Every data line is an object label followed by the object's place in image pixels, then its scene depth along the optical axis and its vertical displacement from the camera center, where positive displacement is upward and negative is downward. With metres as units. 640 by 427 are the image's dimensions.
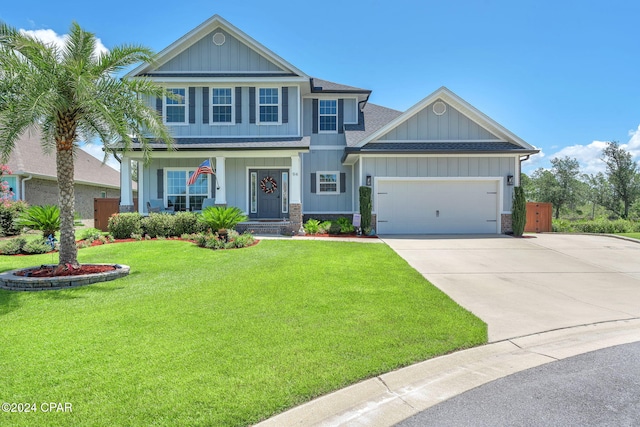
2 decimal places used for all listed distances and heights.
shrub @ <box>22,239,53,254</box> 10.76 -1.16
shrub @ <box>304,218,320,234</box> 15.30 -0.80
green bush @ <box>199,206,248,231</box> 11.67 -0.32
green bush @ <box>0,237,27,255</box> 10.67 -1.13
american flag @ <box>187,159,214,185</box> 14.16 +1.49
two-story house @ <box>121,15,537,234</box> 15.29 +2.33
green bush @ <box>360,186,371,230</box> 14.98 +0.04
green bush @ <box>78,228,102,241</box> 12.81 -0.95
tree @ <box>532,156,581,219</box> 29.06 +1.83
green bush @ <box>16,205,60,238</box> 11.22 -0.33
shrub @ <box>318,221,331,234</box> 15.45 -0.84
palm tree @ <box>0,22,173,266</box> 7.04 +2.29
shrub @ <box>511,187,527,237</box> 15.11 -0.18
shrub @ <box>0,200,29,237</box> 14.66 -0.40
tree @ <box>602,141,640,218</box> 25.36 +2.11
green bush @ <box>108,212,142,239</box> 13.32 -0.65
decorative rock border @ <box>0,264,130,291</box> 6.80 -1.39
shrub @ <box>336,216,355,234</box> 15.34 -0.73
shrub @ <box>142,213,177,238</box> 13.43 -0.65
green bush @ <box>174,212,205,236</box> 13.51 -0.62
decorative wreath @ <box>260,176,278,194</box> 16.78 +1.05
